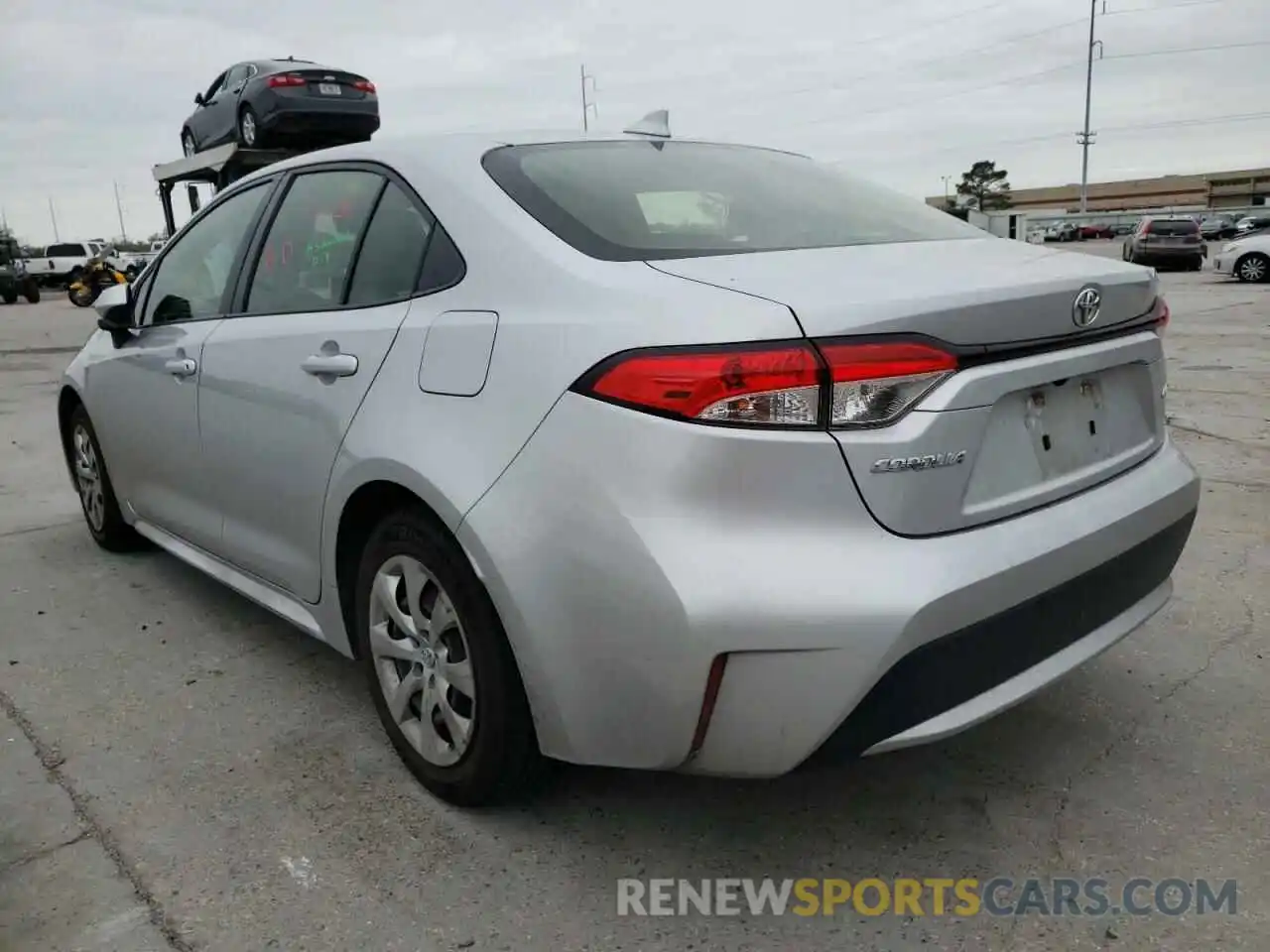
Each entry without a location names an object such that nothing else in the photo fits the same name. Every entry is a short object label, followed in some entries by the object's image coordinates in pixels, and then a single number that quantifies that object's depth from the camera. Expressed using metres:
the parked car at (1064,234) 55.88
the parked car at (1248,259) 19.83
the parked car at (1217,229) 46.84
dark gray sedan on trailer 11.73
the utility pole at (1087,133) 66.56
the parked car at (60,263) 39.62
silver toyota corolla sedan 1.84
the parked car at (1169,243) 23.97
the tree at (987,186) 90.56
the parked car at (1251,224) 43.97
